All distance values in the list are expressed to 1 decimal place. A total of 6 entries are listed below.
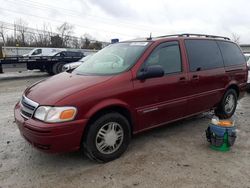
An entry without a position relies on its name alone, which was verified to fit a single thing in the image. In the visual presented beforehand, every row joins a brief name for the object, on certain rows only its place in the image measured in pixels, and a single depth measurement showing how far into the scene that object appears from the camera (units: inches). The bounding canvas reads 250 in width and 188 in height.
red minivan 121.3
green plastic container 150.2
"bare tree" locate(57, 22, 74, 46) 2201.6
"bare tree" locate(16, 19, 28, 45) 2083.7
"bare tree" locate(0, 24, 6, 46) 2016.2
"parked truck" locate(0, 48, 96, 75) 547.2
